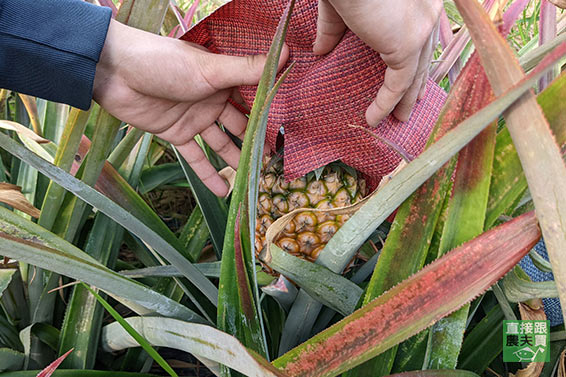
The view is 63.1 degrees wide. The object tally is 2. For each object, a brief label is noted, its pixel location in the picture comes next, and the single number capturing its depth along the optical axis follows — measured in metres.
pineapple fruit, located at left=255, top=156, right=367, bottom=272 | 0.65
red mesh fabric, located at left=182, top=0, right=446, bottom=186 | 0.55
